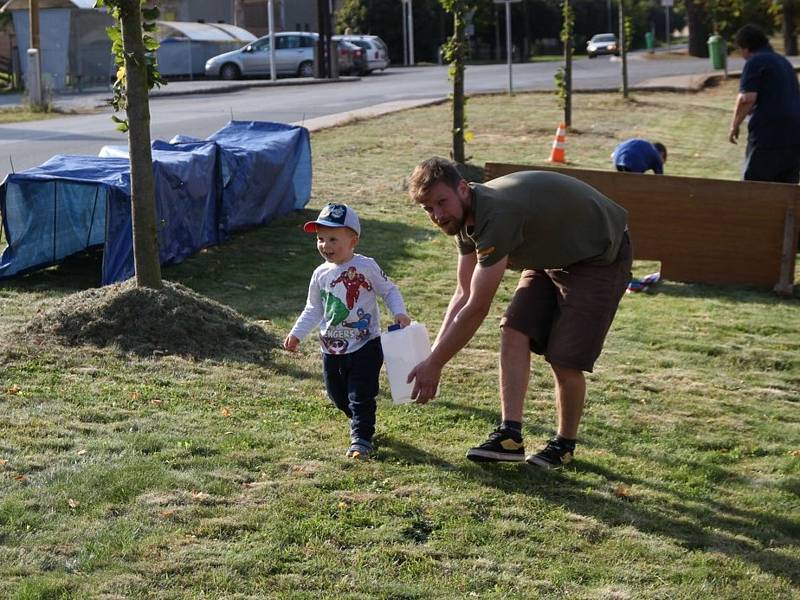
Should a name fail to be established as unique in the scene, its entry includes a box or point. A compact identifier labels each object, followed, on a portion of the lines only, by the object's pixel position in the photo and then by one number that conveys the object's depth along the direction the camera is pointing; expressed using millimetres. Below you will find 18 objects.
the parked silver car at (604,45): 57288
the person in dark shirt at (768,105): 9672
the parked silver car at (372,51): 44188
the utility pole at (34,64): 26000
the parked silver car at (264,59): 41344
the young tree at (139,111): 7109
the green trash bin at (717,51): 36344
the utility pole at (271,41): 38438
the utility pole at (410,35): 54344
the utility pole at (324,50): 38062
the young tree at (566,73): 20781
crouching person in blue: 10367
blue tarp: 8680
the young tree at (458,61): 14867
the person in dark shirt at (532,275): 4500
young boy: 5281
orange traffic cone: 16531
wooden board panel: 9406
